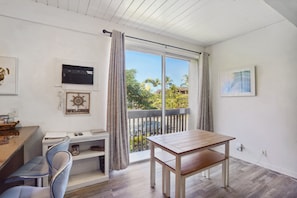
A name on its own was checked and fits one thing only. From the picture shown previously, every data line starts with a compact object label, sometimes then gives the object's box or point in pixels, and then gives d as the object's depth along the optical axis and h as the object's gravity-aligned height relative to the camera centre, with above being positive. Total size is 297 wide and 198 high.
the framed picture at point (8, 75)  1.85 +0.30
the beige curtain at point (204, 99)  3.37 +0.02
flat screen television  2.18 +0.38
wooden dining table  1.59 -0.54
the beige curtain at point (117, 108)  2.35 -0.13
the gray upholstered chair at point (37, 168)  1.31 -0.68
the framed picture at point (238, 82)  2.79 +0.36
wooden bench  1.70 -0.79
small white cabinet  1.97 -0.84
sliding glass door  2.95 +0.12
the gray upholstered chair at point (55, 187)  0.84 -0.51
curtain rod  2.40 +1.12
